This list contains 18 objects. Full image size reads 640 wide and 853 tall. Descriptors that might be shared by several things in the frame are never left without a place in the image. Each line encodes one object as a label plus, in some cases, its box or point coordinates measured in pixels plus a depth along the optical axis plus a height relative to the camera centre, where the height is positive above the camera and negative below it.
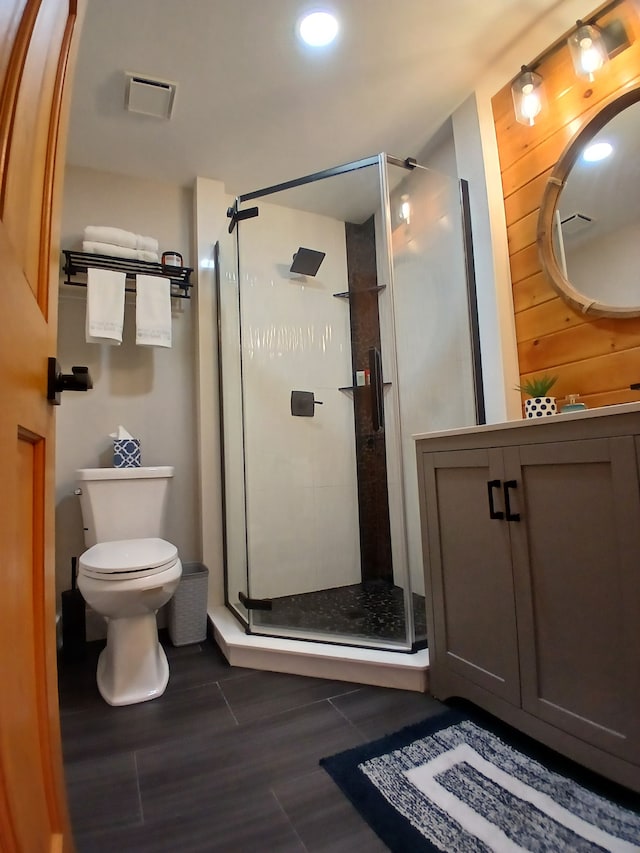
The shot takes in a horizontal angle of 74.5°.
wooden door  0.43 +0.07
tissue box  2.09 +0.08
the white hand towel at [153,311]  2.20 +0.83
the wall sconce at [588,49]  1.42 +1.37
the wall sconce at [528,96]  1.64 +1.41
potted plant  1.54 +0.20
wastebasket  1.98 -0.68
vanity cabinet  0.96 -0.34
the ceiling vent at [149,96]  1.77 +1.62
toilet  1.47 -0.47
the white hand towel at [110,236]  2.12 +1.20
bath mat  0.88 -0.80
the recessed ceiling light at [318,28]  1.55 +1.63
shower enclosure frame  1.81 +0.74
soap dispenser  1.43 +0.15
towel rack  2.10 +1.06
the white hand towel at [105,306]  2.07 +0.82
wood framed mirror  1.38 +0.83
